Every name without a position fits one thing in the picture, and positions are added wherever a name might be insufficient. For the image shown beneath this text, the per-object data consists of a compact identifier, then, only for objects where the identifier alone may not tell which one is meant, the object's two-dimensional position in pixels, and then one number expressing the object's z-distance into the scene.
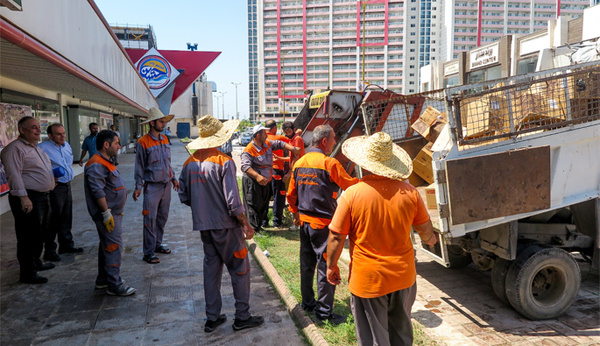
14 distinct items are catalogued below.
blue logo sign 27.28
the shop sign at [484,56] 33.47
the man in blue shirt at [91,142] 9.23
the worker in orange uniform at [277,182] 7.17
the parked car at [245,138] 37.73
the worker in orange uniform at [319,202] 3.68
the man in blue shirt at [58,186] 5.43
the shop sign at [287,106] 103.12
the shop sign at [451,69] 40.36
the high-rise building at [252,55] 137.50
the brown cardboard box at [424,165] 5.10
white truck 3.53
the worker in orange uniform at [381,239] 2.55
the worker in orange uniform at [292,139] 7.11
